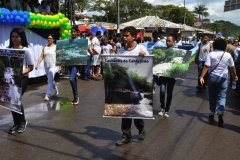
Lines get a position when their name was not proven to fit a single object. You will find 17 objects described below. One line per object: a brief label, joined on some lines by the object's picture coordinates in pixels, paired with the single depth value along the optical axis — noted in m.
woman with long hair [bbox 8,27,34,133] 5.04
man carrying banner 4.66
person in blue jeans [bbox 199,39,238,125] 6.02
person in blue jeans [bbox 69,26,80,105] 7.57
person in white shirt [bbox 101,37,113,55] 12.84
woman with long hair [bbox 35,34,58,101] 7.96
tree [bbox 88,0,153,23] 55.75
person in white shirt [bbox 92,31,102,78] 11.84
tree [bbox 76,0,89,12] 31.62
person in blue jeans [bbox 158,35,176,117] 6.51
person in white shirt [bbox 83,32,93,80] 11.99
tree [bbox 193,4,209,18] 98.19
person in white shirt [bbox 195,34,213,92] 9.47
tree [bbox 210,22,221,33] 103.91
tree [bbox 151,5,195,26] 77.59
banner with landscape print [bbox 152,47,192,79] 6.50
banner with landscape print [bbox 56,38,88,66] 7.83
